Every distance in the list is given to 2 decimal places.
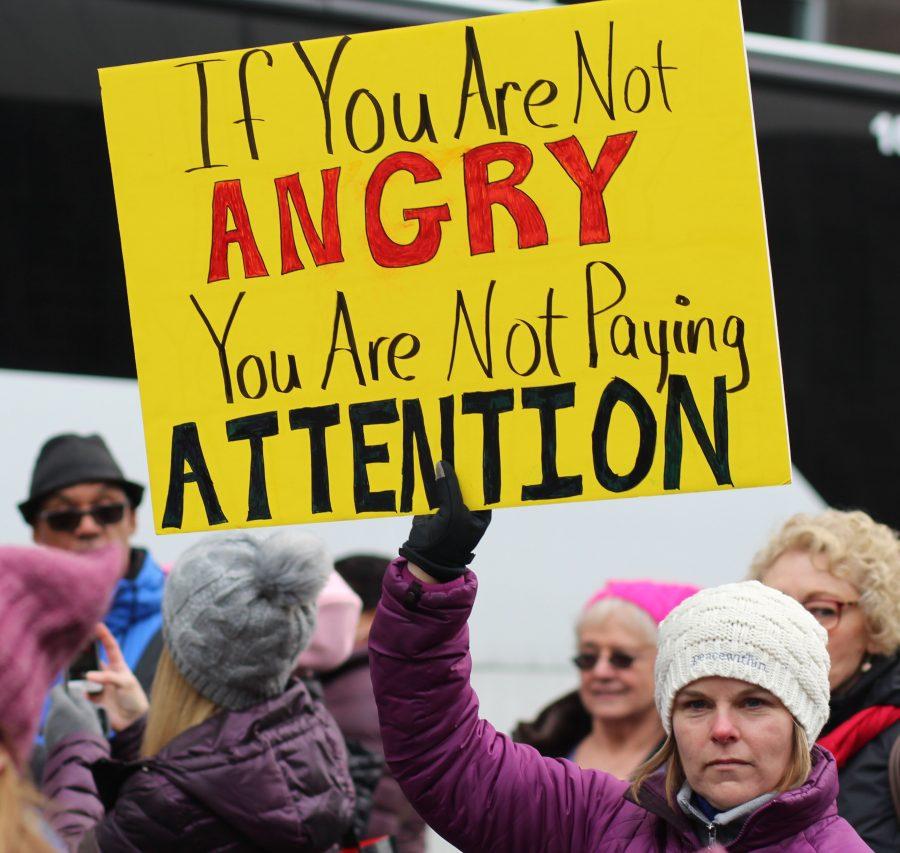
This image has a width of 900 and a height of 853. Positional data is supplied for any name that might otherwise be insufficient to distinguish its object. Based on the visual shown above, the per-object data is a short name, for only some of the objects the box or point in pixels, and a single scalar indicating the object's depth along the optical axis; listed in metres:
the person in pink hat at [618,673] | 7.79
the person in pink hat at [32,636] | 2.91
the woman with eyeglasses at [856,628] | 5.60
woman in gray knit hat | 5.64
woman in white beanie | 4.42
